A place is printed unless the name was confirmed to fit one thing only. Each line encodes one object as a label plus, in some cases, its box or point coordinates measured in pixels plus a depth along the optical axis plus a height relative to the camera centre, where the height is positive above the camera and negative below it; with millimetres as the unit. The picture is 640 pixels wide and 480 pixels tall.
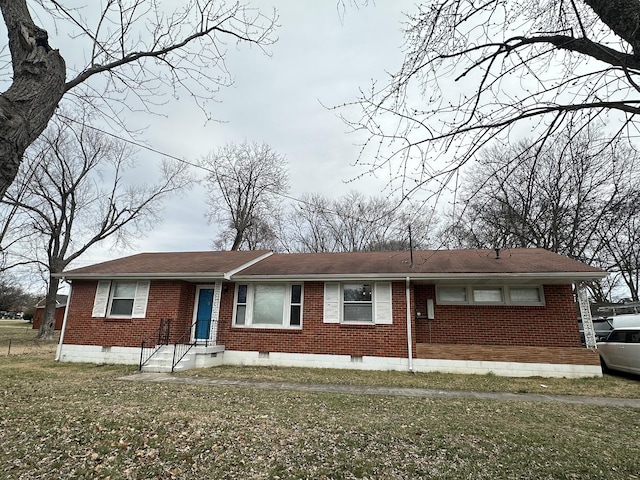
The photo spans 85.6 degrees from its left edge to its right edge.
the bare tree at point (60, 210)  21625 +6879
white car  9867 -546
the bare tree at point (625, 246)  23484 +5954
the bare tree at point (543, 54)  3032 +2676
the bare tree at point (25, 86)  2912 +2172
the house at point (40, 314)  33169 +266
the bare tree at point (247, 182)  30219 +12077
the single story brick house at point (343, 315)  10555 +312
